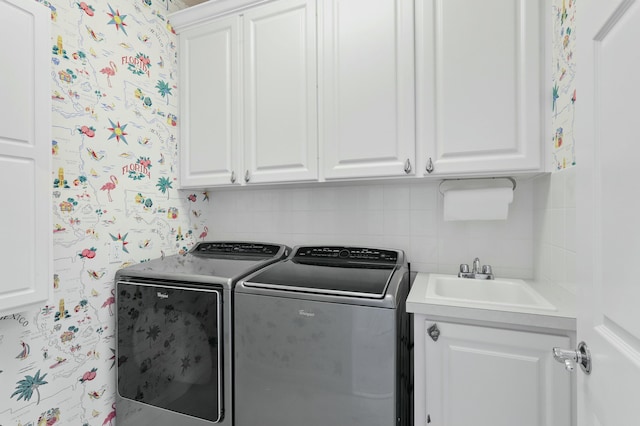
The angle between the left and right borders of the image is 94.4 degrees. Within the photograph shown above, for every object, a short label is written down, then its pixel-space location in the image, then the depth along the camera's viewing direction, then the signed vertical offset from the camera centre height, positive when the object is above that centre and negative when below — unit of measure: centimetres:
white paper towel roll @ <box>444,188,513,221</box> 137 +4
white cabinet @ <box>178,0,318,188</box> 156 +66
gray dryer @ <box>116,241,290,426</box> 133 -62
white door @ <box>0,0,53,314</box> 100 +20
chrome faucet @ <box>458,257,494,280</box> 146 -30
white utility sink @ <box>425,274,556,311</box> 130 -36
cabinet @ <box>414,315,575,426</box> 99 -59
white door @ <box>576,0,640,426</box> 50 +1
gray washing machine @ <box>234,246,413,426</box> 110 -55
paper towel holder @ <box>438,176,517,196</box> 144 +16
